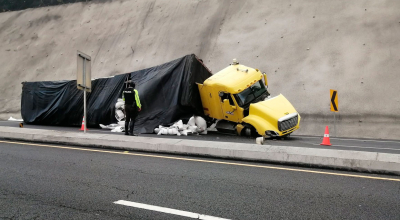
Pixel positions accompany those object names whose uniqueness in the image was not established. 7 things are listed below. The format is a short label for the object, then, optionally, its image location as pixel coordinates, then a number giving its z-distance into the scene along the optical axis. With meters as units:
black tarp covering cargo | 13.84
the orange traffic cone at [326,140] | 10.74
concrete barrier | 6.58
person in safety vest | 11.56
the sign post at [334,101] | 14.75
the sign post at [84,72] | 11.08
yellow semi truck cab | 11.98
